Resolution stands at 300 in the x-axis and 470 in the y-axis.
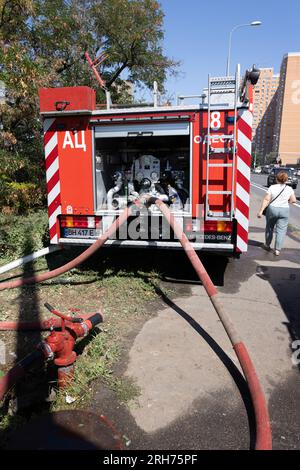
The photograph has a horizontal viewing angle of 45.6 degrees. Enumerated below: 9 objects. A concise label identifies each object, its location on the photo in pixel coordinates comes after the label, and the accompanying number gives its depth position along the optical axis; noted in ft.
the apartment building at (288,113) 263.70
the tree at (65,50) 24.58
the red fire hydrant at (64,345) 9.09
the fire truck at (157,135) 14.79
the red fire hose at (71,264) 14.20
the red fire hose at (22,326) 12.54
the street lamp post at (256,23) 61.11
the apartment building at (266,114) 351.97
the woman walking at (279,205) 22.49
